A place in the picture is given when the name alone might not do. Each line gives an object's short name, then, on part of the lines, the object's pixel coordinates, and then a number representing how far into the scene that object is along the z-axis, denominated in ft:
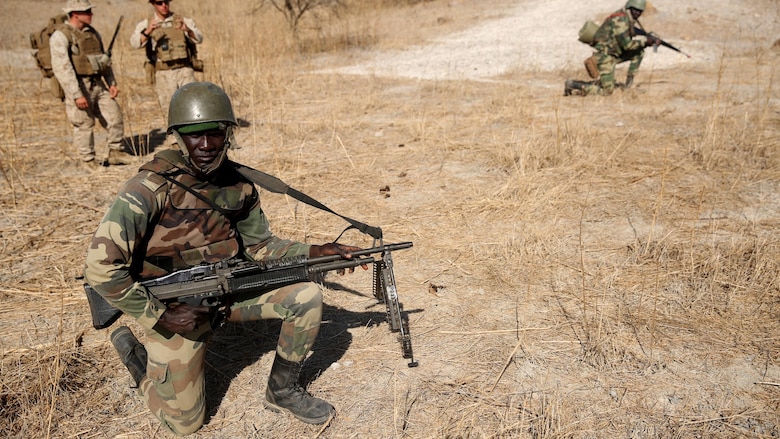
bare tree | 43.83
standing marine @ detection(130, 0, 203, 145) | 21.98
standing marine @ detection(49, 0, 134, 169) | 19.61
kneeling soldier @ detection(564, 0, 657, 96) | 30.42
